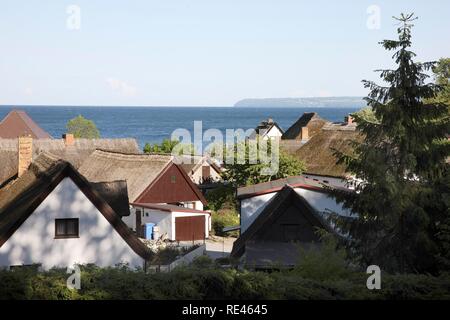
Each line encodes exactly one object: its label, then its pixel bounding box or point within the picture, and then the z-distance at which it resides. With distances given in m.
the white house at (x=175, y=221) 45.06
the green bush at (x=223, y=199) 54.22
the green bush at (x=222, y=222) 47.41
